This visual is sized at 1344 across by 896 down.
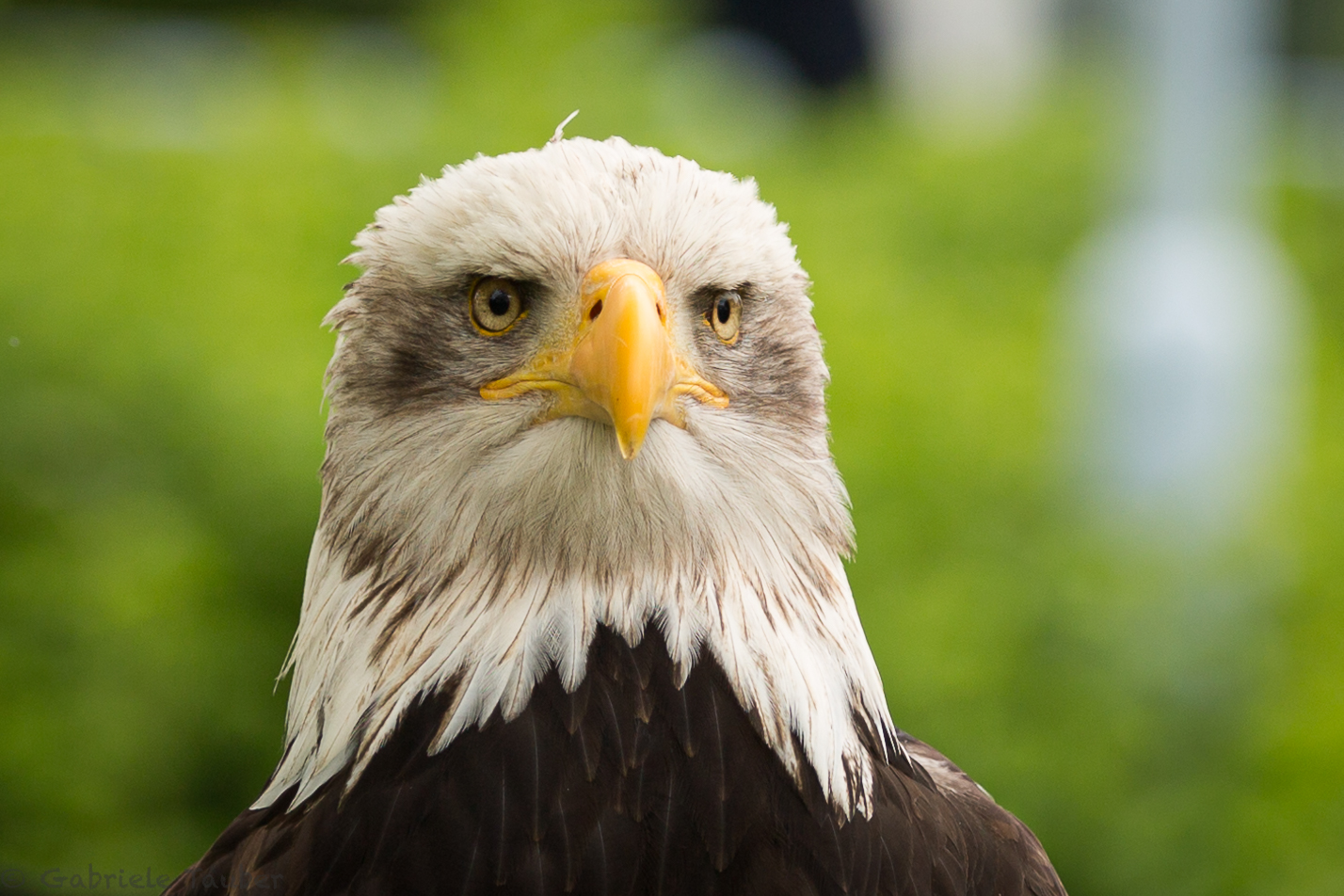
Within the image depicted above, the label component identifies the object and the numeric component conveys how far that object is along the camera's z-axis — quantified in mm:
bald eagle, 3137
